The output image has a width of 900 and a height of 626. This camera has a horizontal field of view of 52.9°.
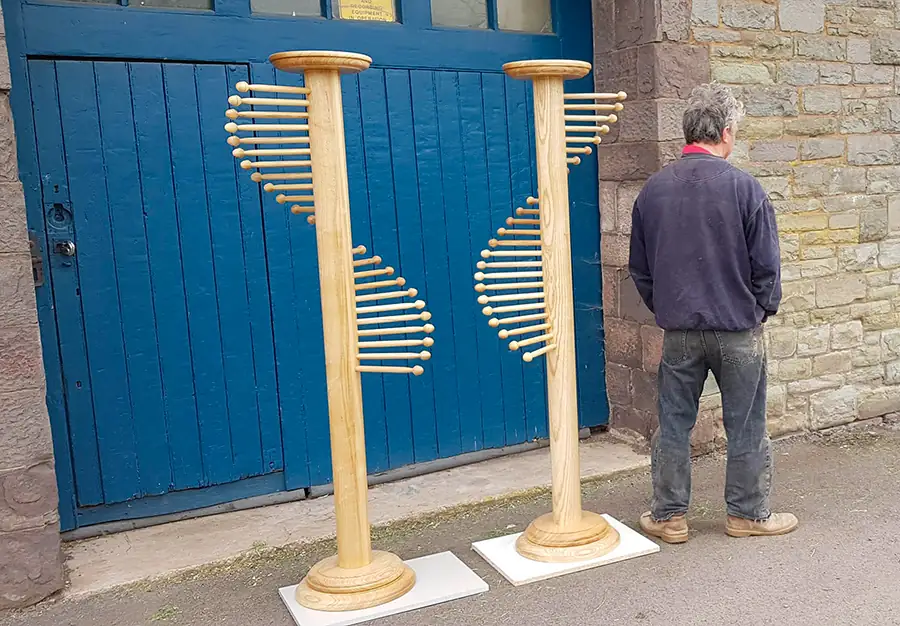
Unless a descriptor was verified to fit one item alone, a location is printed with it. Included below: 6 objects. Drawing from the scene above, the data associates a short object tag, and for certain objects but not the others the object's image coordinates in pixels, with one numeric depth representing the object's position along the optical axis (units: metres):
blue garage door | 3.91
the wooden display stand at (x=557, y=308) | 3.47
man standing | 3.54
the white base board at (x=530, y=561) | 3.52
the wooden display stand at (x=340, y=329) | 3.10
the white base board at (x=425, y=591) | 3.22
